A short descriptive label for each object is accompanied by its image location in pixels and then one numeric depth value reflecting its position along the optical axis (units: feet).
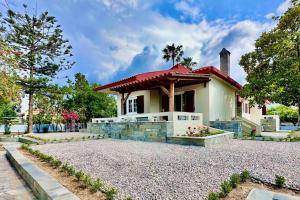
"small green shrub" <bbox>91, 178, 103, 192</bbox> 8.51
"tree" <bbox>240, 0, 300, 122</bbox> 27.57
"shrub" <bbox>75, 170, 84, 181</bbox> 10.00
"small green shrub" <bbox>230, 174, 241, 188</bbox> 8.41
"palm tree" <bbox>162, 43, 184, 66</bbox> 75.86
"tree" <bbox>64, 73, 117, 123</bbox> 56.54
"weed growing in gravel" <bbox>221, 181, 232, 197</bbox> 7.65
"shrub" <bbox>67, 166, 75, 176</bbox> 10.99
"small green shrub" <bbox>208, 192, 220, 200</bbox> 6.85
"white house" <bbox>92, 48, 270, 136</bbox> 26.02
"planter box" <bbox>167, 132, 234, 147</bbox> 18.35
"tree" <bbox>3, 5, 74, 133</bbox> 43.45
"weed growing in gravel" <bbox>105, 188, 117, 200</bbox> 7.50
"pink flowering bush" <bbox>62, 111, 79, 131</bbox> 51.36
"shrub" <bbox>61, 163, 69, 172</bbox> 11.89
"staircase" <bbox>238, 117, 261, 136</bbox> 31.89
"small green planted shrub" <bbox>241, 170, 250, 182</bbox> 9.20
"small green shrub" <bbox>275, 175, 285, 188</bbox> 8.39
